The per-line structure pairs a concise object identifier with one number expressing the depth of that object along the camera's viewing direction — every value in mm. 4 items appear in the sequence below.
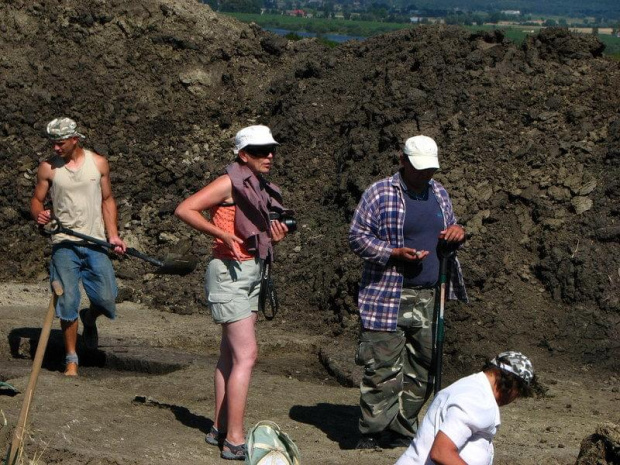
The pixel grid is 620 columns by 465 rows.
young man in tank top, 13184
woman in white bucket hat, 10555
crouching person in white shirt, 7806
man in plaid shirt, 11048
